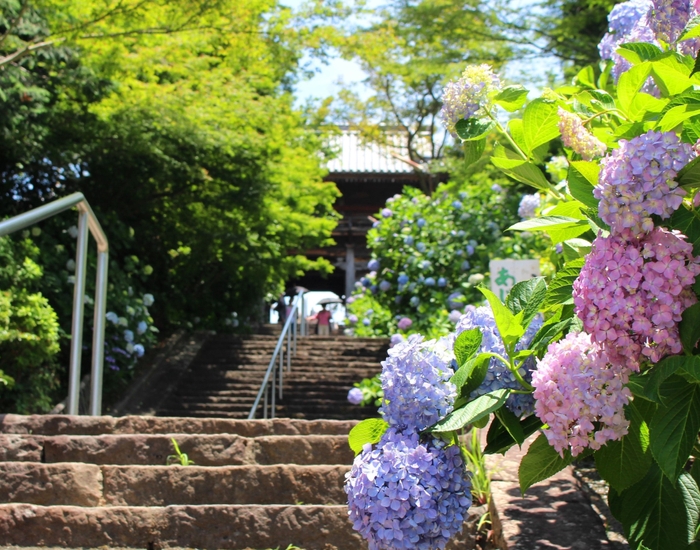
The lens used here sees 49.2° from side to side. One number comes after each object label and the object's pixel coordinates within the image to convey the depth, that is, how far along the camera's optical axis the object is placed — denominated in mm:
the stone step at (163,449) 3152
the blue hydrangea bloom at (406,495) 1302
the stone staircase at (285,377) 7062
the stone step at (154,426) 3471
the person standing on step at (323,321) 17109
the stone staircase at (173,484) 2479
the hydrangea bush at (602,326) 1074
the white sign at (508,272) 4305
